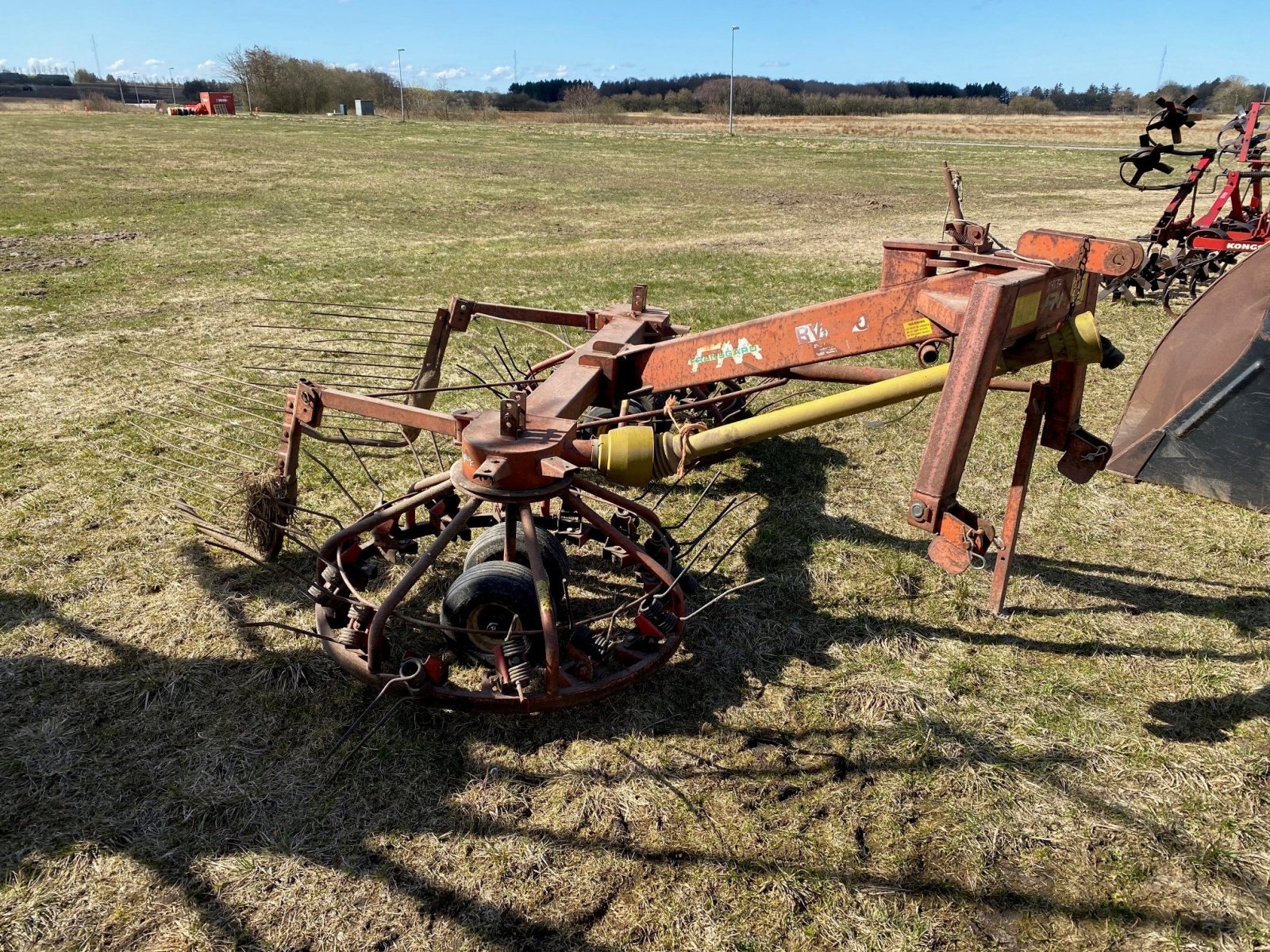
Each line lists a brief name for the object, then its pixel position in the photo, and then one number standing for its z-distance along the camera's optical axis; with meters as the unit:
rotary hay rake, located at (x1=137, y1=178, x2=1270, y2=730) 3.21
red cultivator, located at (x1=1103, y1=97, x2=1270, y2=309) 11.09
